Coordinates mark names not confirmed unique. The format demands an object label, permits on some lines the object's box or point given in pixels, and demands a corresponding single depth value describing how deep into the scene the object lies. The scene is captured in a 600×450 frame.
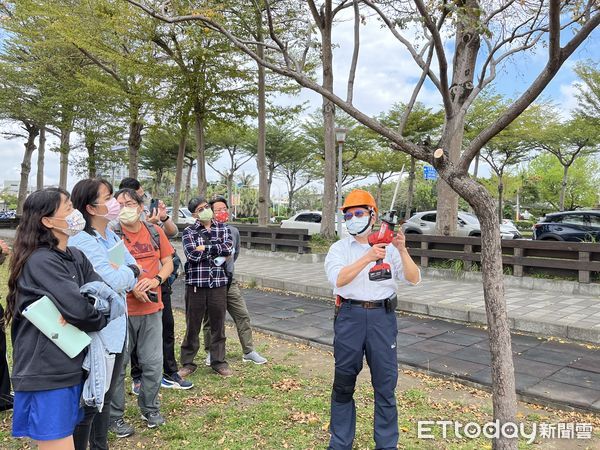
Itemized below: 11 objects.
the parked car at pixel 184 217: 26.59
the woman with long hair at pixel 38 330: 2.12
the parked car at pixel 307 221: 20.35
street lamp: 13.58
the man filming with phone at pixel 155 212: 3.85
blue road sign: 11.90
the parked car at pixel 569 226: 13.24
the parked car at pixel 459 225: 16.89
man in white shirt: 2.84
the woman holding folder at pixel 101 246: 2.67
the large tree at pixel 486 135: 2.60
